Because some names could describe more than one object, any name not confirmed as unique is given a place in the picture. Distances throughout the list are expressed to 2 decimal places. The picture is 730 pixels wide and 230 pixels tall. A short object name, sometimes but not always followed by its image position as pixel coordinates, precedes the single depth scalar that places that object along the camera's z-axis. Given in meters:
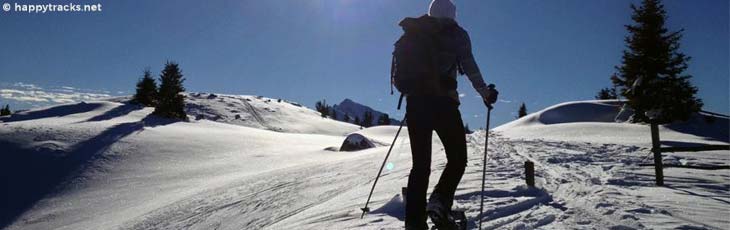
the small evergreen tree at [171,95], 47.81
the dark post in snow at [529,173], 6.39
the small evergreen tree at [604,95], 65.87
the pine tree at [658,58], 27.62
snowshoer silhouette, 4.16
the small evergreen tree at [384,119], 109.03
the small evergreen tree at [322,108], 115.78
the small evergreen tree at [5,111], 74.61
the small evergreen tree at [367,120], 113.11
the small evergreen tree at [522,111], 87.89
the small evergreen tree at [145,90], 56.38
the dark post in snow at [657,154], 7.38
